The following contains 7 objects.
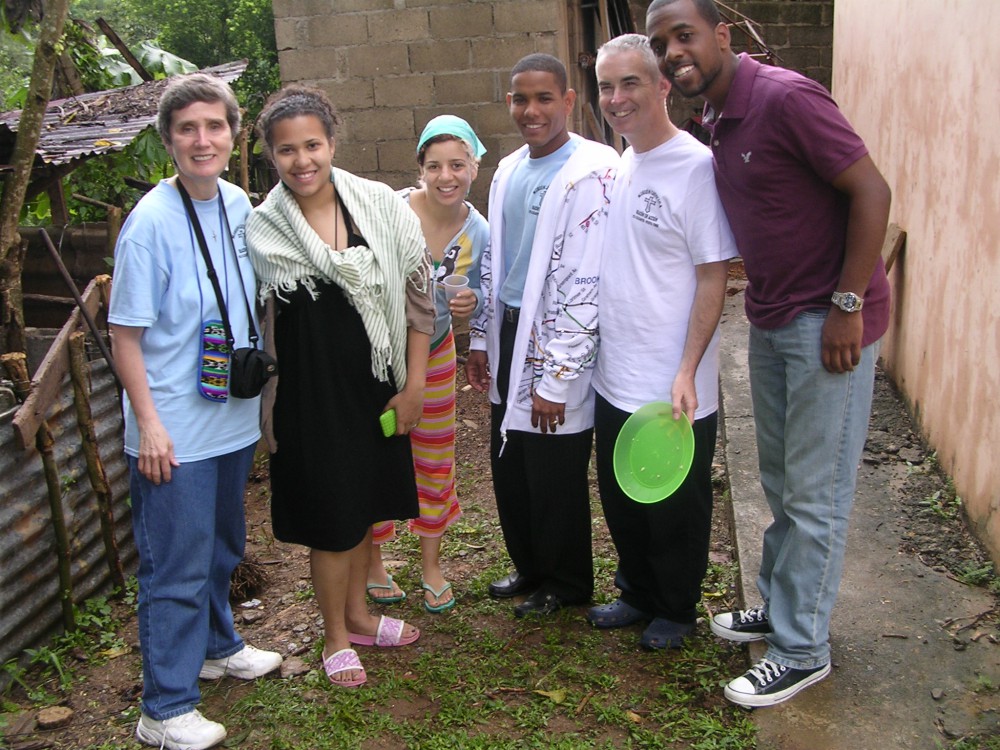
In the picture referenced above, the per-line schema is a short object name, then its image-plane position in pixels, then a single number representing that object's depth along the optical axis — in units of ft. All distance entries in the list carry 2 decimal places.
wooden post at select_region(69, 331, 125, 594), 11.93
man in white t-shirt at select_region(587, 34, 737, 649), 9.23
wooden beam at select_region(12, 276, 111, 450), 10.98
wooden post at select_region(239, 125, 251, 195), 19.40
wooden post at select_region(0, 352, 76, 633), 11.15
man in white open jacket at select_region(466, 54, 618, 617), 9.89
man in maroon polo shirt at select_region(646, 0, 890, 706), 8.14
